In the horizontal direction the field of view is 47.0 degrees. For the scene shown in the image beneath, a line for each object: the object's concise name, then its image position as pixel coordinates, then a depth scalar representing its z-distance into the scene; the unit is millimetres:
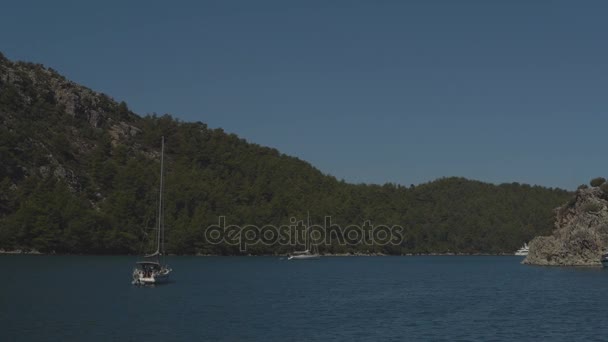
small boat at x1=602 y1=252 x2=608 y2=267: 150200
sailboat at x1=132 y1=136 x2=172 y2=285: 93062
